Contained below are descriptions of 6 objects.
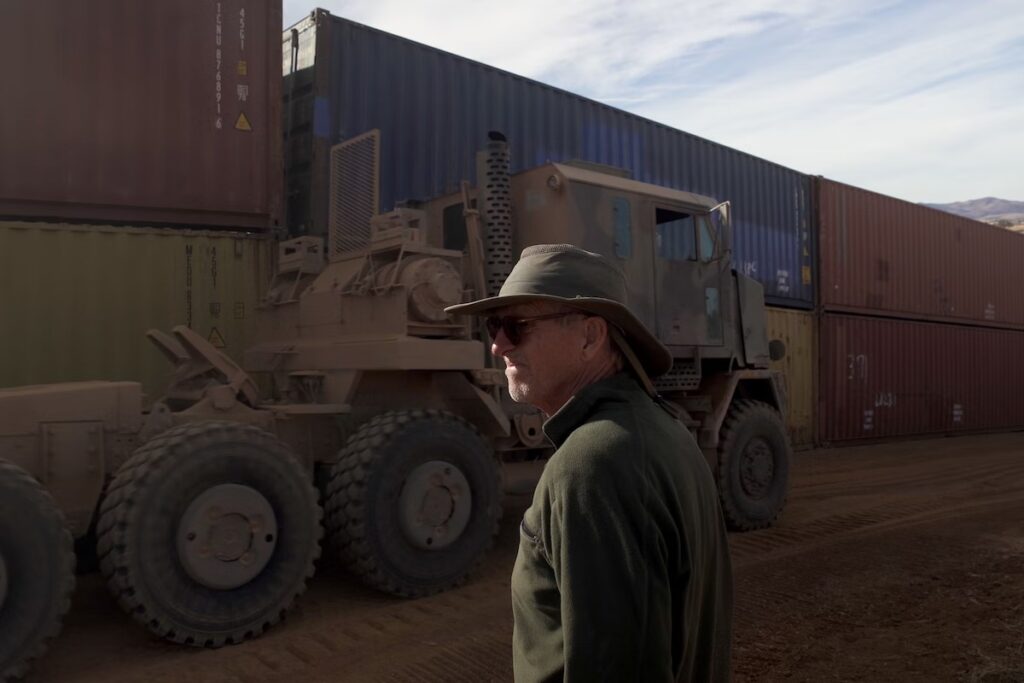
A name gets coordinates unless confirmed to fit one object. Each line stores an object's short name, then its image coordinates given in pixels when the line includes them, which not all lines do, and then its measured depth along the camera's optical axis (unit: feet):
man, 4.10
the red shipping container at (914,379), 46.78
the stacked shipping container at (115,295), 20.74
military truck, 13.14
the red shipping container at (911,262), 47.88
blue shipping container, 26.16
